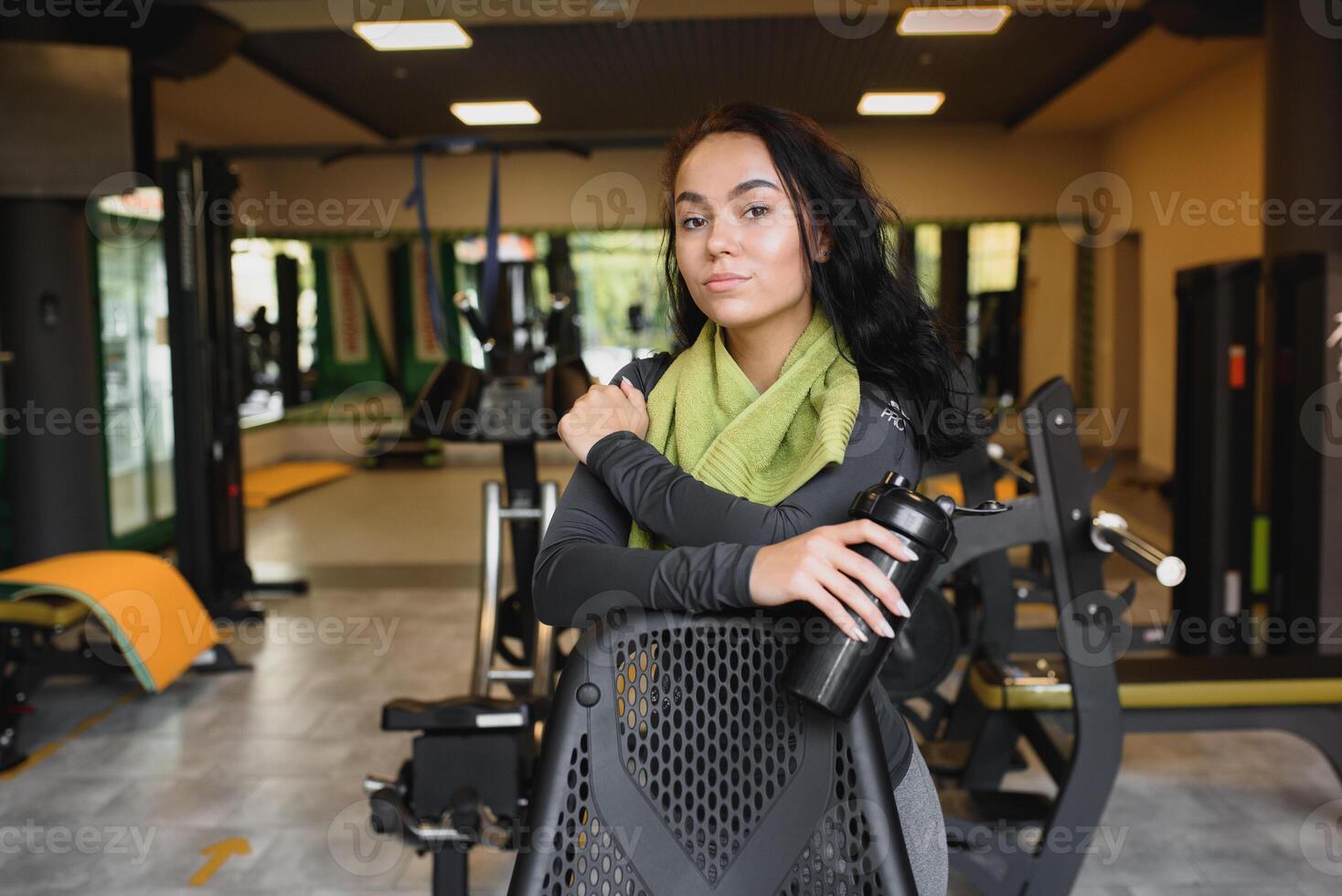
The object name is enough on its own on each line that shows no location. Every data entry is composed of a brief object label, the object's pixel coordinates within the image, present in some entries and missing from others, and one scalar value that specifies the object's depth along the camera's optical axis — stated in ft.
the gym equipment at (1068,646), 7.23
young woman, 3.35
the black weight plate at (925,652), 9.61
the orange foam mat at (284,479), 28.50
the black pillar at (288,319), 29.14
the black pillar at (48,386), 16.75
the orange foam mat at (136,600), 11.12
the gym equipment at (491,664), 7.04
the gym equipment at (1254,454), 11.52
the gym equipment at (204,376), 15.31
